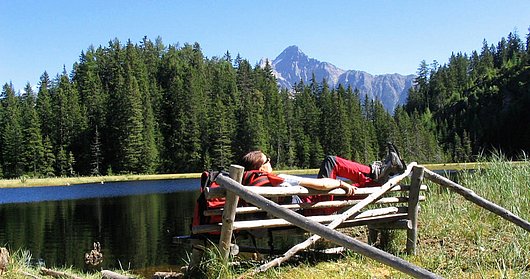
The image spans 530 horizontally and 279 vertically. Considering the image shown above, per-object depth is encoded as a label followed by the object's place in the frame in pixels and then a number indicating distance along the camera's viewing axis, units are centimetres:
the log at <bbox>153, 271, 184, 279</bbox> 667
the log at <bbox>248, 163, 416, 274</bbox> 600
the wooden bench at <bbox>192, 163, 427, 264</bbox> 576
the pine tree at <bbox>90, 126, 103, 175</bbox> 8369
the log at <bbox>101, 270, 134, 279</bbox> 742
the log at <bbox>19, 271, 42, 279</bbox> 707
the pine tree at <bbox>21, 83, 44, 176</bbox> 7850
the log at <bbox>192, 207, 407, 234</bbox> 588
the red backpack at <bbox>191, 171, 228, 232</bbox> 587
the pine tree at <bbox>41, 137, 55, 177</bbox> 7870
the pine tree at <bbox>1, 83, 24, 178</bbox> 7819
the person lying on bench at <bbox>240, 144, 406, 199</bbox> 637
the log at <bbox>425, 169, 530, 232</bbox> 676
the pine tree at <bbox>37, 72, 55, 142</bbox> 8779
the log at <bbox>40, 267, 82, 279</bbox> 778
